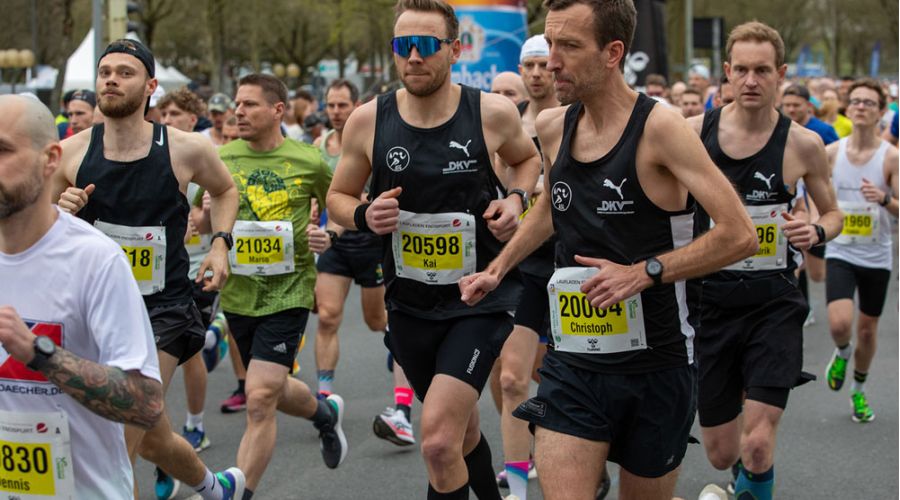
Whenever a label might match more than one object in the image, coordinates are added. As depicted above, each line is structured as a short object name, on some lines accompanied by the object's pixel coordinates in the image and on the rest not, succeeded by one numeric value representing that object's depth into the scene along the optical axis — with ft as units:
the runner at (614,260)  12.93
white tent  93.30
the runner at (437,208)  16.52
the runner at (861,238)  26.63
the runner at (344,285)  24.35
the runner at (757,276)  17.87
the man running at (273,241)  21.76
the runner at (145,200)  17.44
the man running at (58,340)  9.57
